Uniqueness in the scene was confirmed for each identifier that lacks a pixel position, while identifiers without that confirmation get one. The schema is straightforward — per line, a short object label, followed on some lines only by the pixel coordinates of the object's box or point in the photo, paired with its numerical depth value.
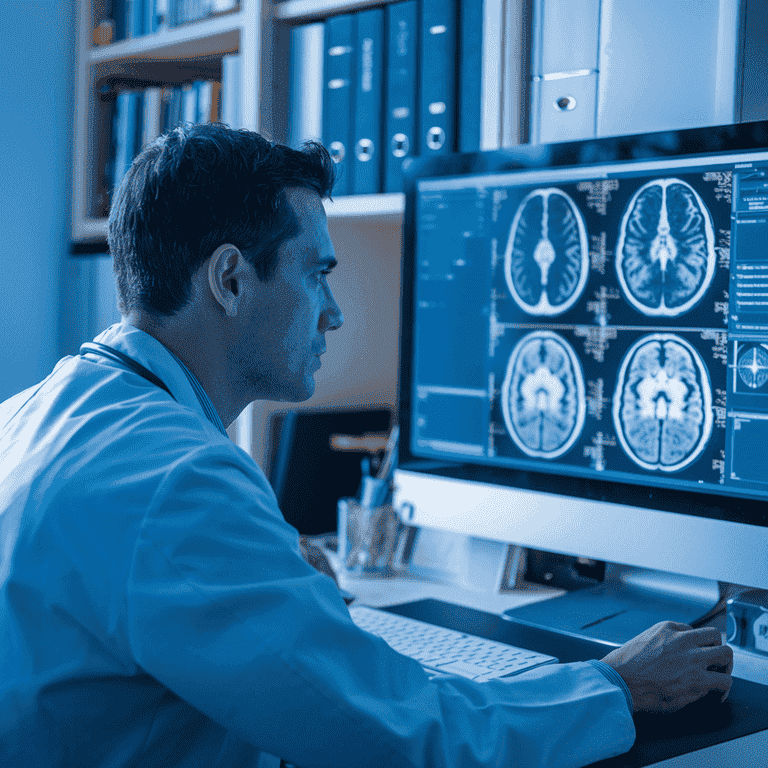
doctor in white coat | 0.63
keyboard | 0.94
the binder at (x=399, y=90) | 1.46
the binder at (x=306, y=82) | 1.59
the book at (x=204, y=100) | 1.83
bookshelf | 1.57
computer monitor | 1.03
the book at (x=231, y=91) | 1.72
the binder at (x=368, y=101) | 1.50
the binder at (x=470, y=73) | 1.38
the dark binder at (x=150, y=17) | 1.86
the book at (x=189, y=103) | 1.85
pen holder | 1.44
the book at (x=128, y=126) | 1.94
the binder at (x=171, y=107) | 1.88
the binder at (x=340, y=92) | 1.53
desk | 0.78
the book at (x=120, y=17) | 1.93
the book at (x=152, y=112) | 1.92
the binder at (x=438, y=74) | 1.42
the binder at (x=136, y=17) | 1.89
